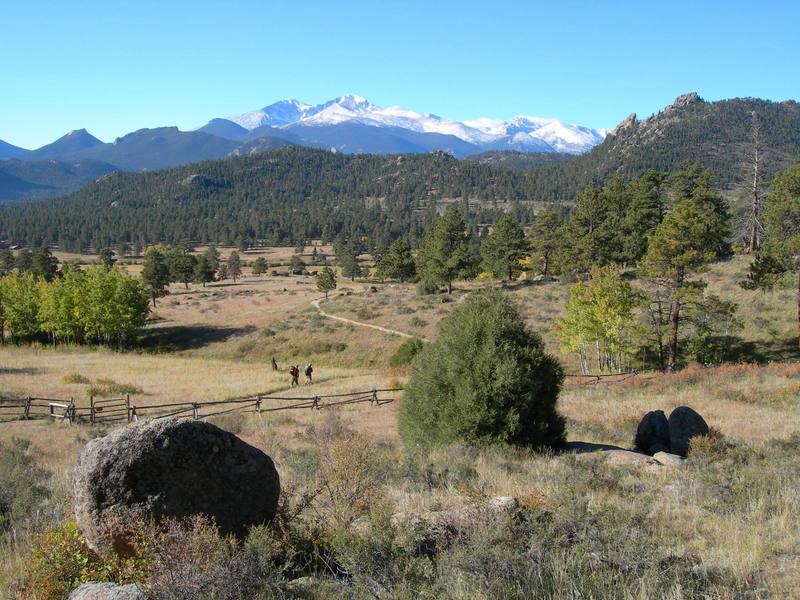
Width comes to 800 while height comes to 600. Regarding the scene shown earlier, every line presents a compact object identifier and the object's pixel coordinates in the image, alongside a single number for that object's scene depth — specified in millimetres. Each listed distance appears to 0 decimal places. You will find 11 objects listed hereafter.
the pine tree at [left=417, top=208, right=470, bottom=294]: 62656
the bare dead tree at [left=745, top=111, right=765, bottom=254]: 44625
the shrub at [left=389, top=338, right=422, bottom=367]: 39594
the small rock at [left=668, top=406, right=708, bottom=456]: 12859
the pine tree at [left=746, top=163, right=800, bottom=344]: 28344
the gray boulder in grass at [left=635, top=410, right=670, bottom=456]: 13591
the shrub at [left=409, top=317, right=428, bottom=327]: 53094
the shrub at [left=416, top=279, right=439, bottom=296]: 66750
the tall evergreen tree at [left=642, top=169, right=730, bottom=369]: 30656
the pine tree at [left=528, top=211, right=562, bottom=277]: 69000
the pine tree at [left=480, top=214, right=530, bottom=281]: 66625
